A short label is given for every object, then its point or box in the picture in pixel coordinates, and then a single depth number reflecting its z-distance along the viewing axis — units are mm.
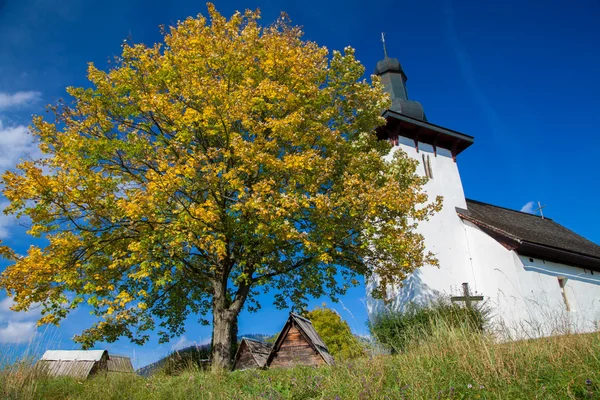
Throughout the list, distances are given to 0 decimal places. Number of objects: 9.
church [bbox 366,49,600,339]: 21172
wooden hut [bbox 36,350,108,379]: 20281
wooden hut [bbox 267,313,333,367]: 12703
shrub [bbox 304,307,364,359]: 26016
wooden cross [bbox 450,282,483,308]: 15633
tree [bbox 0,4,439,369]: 10477
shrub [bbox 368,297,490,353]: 14188
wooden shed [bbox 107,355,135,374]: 26141
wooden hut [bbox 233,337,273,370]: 13398
